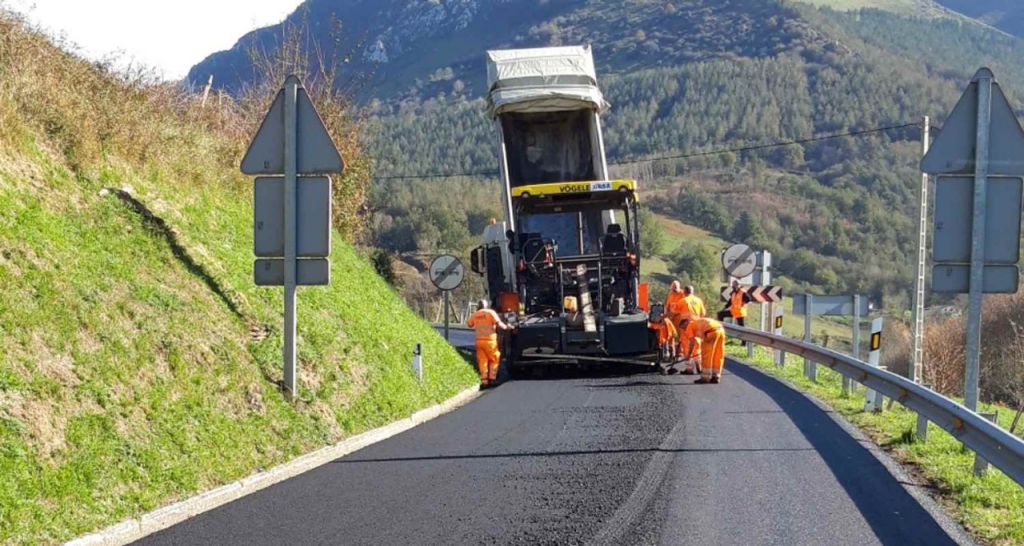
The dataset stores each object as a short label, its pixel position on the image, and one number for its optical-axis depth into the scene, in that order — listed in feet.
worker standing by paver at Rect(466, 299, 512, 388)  54.54
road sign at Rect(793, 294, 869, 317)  55.16
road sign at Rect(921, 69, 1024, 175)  27.09
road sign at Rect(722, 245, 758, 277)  76.02
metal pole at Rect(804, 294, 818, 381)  56.34
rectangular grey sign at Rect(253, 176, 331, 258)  32.30
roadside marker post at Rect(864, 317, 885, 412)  41.97
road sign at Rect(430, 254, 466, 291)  70.08
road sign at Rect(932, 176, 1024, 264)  27.27
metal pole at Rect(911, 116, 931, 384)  51.21
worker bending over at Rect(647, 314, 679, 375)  58.85
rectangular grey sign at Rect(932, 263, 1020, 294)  27.22
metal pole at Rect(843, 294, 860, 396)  53.98
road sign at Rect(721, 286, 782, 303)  73.35
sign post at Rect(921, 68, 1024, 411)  27.04
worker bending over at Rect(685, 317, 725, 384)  53.31
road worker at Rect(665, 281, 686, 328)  59.41
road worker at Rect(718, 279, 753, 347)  73.87
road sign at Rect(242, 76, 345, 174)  32.11
